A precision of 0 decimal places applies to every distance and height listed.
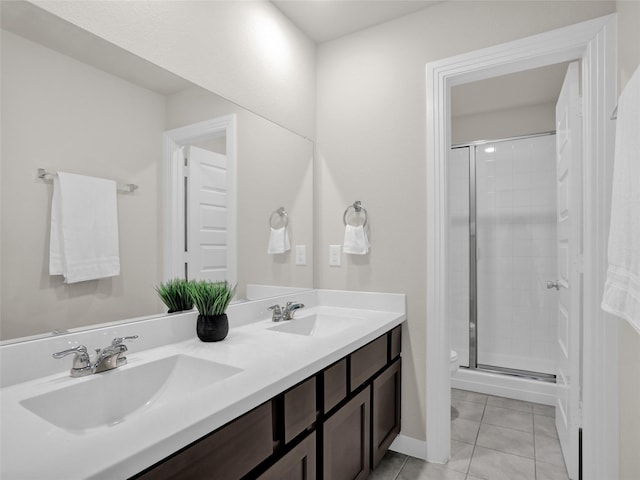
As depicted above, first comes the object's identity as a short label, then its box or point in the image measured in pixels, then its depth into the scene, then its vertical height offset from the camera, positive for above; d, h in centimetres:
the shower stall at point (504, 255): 324 -17
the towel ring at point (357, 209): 220 +17
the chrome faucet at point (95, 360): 104 -34
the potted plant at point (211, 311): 141 -28
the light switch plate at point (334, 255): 229 -11
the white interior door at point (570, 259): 174 -12
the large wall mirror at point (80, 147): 102 +30
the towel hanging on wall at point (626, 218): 101 +5
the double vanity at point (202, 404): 70 -41
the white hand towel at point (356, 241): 215 -2
